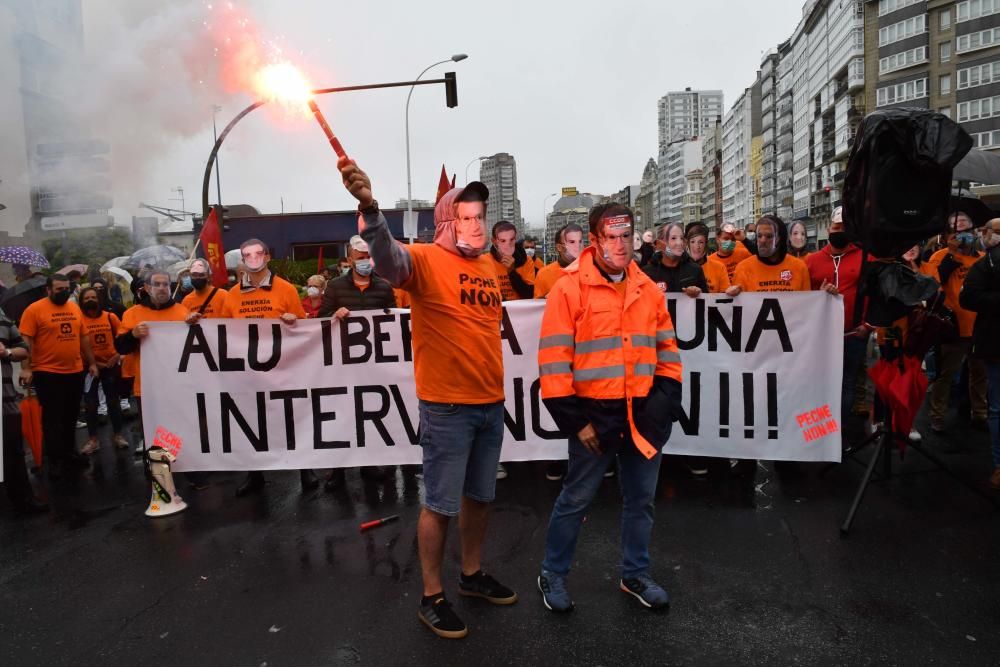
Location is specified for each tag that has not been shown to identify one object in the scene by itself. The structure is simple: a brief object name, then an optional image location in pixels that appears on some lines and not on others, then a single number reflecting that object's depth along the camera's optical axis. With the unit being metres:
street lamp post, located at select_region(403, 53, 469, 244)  17.84
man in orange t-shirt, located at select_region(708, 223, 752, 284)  8.80
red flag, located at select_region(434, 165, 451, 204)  7.75
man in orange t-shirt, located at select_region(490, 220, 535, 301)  7.02
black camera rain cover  4.79
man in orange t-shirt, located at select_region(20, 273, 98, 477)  6.88
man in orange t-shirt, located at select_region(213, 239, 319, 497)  5.99
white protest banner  5.73
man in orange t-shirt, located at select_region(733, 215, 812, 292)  6.02
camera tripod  4.47
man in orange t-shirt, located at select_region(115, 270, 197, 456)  6.46
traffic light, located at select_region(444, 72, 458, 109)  15.34
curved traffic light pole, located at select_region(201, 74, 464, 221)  12.76
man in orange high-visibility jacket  3.42
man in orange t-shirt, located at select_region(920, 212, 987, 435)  6.97
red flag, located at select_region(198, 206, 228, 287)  9.05
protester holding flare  3.42
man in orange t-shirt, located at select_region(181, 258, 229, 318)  6.82
